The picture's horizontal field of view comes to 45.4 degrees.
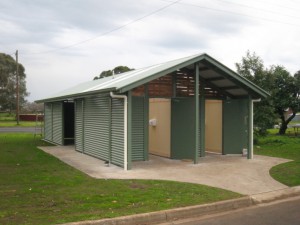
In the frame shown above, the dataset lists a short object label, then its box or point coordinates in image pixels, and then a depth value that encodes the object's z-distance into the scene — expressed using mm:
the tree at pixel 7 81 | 59312
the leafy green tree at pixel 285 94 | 28031
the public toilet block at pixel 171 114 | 11789
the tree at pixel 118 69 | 54625
